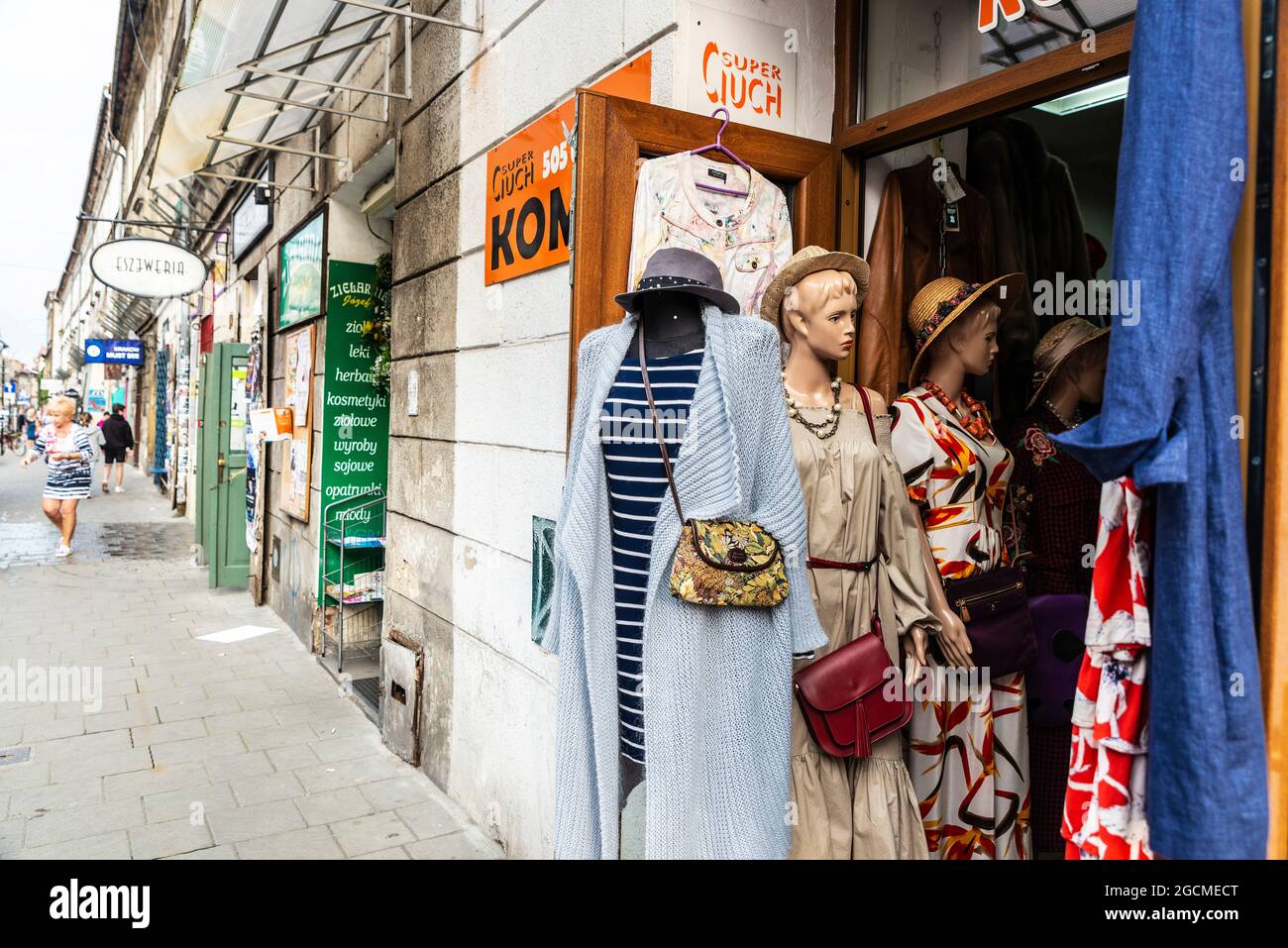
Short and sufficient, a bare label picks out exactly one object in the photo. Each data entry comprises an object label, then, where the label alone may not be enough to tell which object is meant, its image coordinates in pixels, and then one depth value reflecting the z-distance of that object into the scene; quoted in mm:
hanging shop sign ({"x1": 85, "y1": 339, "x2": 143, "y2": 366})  21547
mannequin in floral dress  2545
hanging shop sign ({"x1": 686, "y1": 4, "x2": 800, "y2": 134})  2758
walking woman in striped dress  10344
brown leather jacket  2848
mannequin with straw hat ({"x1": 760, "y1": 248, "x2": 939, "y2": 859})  2256
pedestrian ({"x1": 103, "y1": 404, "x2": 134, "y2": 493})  18188
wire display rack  6352
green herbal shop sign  6391
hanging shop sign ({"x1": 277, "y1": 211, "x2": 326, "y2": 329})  6656
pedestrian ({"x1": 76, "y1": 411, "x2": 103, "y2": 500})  22000
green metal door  8812
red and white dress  1449
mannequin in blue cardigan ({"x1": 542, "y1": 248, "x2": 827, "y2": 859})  1989
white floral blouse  2410
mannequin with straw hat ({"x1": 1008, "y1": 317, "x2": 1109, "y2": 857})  2701
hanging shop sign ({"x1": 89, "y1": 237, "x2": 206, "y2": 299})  9273
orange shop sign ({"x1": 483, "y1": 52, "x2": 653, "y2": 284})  3016
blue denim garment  1320
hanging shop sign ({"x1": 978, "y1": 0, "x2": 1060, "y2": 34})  2324
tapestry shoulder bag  1914
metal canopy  4547
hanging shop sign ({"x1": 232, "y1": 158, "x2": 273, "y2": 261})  8461
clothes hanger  2516
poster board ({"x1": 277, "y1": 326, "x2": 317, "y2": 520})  6816
